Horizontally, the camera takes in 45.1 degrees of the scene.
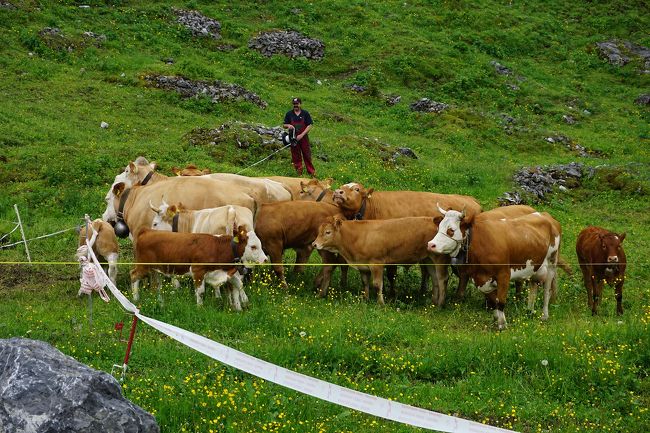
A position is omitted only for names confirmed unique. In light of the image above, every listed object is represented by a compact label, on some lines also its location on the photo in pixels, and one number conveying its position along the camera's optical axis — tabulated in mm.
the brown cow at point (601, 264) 13367
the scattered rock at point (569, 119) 30797
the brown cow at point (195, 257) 12023
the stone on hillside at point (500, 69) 34156
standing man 21250
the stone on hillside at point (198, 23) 33156
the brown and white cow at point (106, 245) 13242
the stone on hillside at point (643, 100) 33250
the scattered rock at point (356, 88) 31172
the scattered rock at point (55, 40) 28358
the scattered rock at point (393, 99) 30297
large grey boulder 7004
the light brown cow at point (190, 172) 16750
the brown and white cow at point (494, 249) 12531
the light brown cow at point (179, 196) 14469
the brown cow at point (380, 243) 13305
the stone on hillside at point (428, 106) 29453
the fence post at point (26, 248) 13828
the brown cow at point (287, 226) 14172
